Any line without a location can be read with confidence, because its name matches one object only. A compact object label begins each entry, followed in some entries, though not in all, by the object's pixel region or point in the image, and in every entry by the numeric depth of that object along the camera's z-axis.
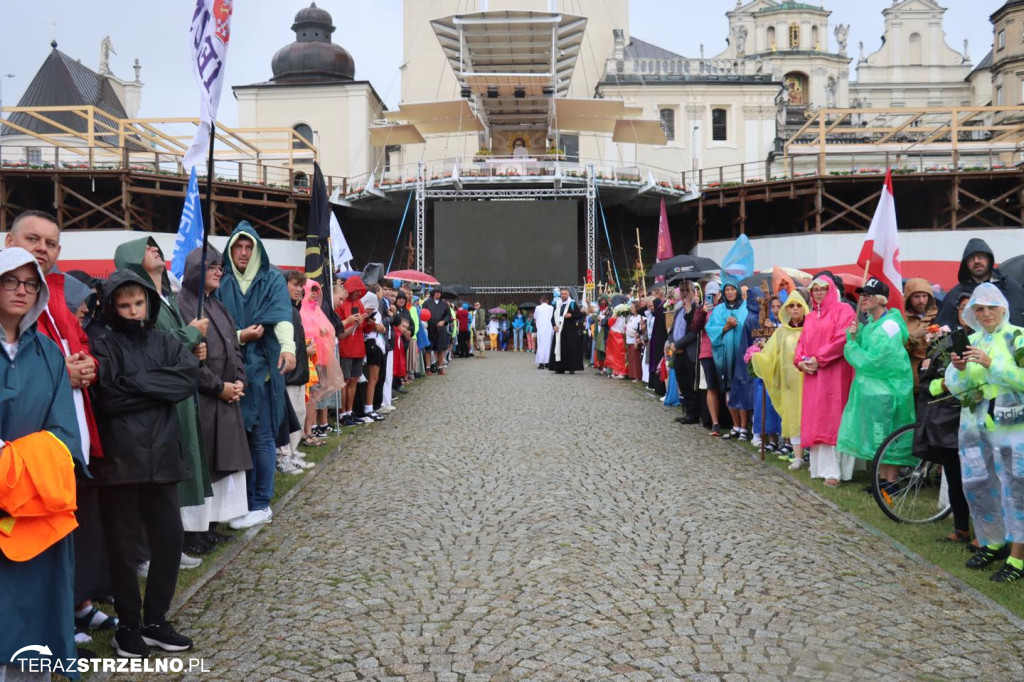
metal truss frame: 35.00
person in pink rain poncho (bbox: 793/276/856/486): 8.13
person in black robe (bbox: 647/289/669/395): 15.13
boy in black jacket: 4.05
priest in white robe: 22.44
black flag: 10.40
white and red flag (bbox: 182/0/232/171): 5.29
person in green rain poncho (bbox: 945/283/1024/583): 5.16
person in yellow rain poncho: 8.82
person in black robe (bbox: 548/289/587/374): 20.66
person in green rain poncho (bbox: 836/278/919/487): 7.38
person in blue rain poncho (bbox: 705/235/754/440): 10.51
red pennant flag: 24.84
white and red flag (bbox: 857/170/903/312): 7.49
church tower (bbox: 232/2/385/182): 51.56
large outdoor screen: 35.59
